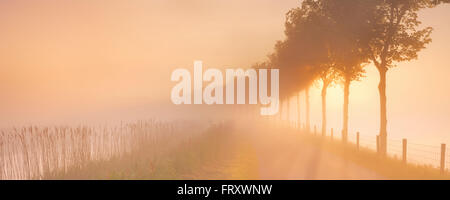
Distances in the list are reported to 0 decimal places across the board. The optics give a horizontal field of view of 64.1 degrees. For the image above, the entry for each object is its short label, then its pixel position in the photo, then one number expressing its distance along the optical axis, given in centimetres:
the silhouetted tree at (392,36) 1883
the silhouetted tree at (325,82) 3160
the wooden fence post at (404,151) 1566
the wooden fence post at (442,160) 1309
